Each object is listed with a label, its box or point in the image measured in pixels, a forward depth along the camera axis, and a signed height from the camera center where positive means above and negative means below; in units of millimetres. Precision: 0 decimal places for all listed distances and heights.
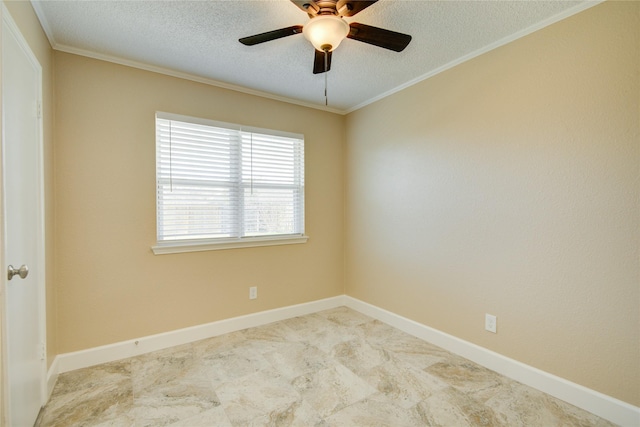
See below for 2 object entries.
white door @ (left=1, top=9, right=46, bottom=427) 1361 -103
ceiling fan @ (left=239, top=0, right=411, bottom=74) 1544 +969
